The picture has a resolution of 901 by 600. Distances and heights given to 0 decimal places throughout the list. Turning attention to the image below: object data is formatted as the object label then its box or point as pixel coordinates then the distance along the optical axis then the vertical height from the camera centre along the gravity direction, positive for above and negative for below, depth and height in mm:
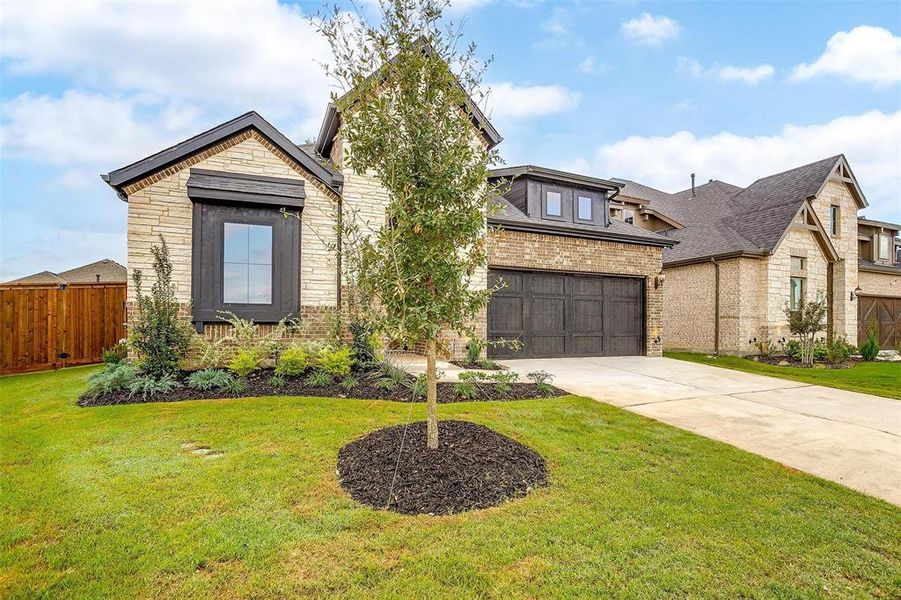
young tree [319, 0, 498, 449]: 3586 +1341
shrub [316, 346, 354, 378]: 7273 -992
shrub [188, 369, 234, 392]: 6629 -1206
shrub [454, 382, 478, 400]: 6379 -1298
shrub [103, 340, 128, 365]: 7930 -969
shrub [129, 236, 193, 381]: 6656 -428
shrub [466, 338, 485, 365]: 9594 -1138
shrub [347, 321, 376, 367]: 8008 -810
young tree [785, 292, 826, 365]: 12500 -511
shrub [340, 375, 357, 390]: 6868 -1291
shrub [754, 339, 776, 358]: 14219 -1419
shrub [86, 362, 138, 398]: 6176 -1141
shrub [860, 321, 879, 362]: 14547 -1464
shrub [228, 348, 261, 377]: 7051 -999
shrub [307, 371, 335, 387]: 6895 -1239
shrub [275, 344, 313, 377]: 7289 -996
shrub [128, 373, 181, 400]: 6223 -1223
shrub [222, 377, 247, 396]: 6531 -1302
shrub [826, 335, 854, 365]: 12858 -1431
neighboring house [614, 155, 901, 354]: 14641 +1753
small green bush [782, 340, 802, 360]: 13969 -1443
